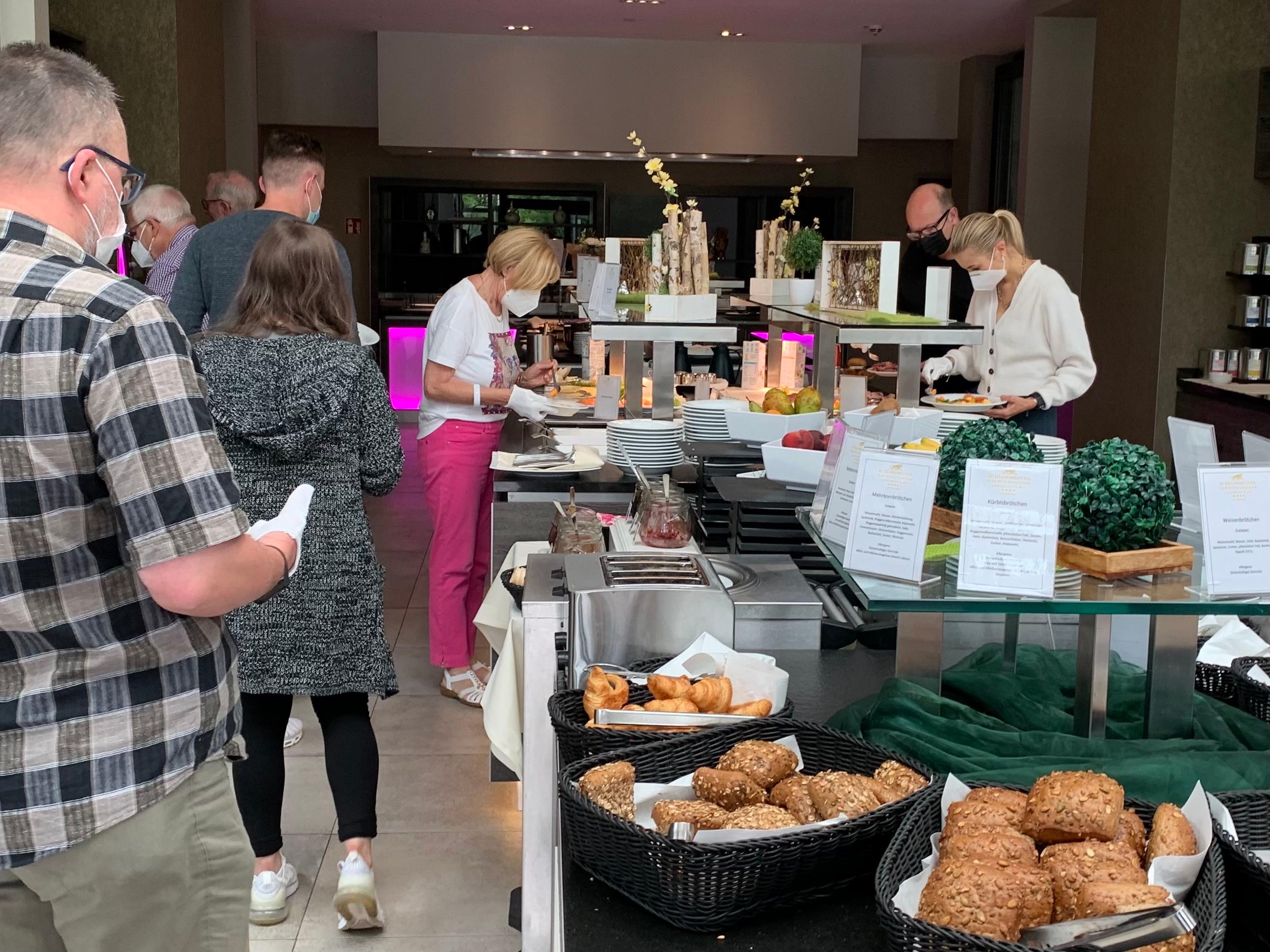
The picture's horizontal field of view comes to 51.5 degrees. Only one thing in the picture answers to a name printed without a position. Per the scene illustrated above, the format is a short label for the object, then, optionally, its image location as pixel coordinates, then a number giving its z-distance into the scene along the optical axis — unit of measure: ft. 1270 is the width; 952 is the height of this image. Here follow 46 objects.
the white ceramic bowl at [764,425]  11.73
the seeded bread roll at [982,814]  4.58
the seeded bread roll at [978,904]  4.00
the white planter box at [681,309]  13.76
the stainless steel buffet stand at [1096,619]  5.16
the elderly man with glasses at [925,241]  19.89
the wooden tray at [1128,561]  5.39
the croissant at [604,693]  6.02
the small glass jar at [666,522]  9.20
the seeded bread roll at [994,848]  4.31
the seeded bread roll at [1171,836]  4.44
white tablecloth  9.27
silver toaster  6.89
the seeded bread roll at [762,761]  5.24
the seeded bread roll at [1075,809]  4.51
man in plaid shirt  4.93
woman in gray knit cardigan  9.31
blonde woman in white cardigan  14.34
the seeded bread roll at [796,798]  4.95
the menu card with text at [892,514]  5.31
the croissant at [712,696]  6.08
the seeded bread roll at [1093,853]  4.34
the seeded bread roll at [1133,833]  4.60
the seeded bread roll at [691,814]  4.81
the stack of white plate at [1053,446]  8.56
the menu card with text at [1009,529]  5.12
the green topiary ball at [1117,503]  5.39
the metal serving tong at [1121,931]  3.83
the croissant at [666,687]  6.10
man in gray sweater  13.51
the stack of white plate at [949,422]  10.52
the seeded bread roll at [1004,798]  4.72
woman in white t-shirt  14.71
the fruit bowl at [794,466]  9.50
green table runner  5.44
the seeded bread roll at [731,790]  5.09
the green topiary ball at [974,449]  5.93
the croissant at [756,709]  6.02
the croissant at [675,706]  5.93
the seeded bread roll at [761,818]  4.73
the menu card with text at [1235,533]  5.27
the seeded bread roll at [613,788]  5.02
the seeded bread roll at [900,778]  5.05
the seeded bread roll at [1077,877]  4.20
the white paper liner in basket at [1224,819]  4.60
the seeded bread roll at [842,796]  4.85
